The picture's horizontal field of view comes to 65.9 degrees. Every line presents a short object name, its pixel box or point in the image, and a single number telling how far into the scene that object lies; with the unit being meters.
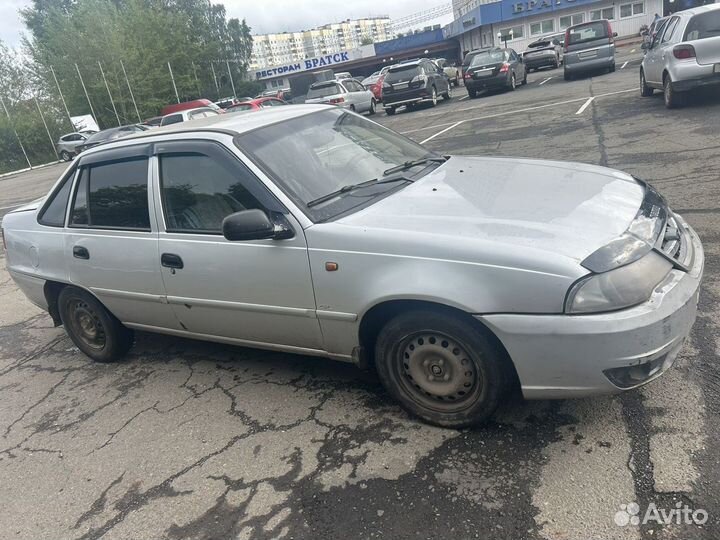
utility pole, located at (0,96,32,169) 37.68
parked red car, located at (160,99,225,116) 29.27
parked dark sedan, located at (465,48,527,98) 19.59
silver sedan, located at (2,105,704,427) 2.47
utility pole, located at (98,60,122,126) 42.81
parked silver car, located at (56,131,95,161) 30.88
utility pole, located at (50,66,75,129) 41.36
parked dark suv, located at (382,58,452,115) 19.78
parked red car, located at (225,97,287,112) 21.45
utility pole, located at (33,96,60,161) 38.89
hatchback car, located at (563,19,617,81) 18.83
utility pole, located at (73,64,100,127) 42.71
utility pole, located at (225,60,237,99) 61.21
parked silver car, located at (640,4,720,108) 9.26
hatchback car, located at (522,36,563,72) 27.61
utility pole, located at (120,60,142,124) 43.41
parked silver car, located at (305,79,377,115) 20.77
